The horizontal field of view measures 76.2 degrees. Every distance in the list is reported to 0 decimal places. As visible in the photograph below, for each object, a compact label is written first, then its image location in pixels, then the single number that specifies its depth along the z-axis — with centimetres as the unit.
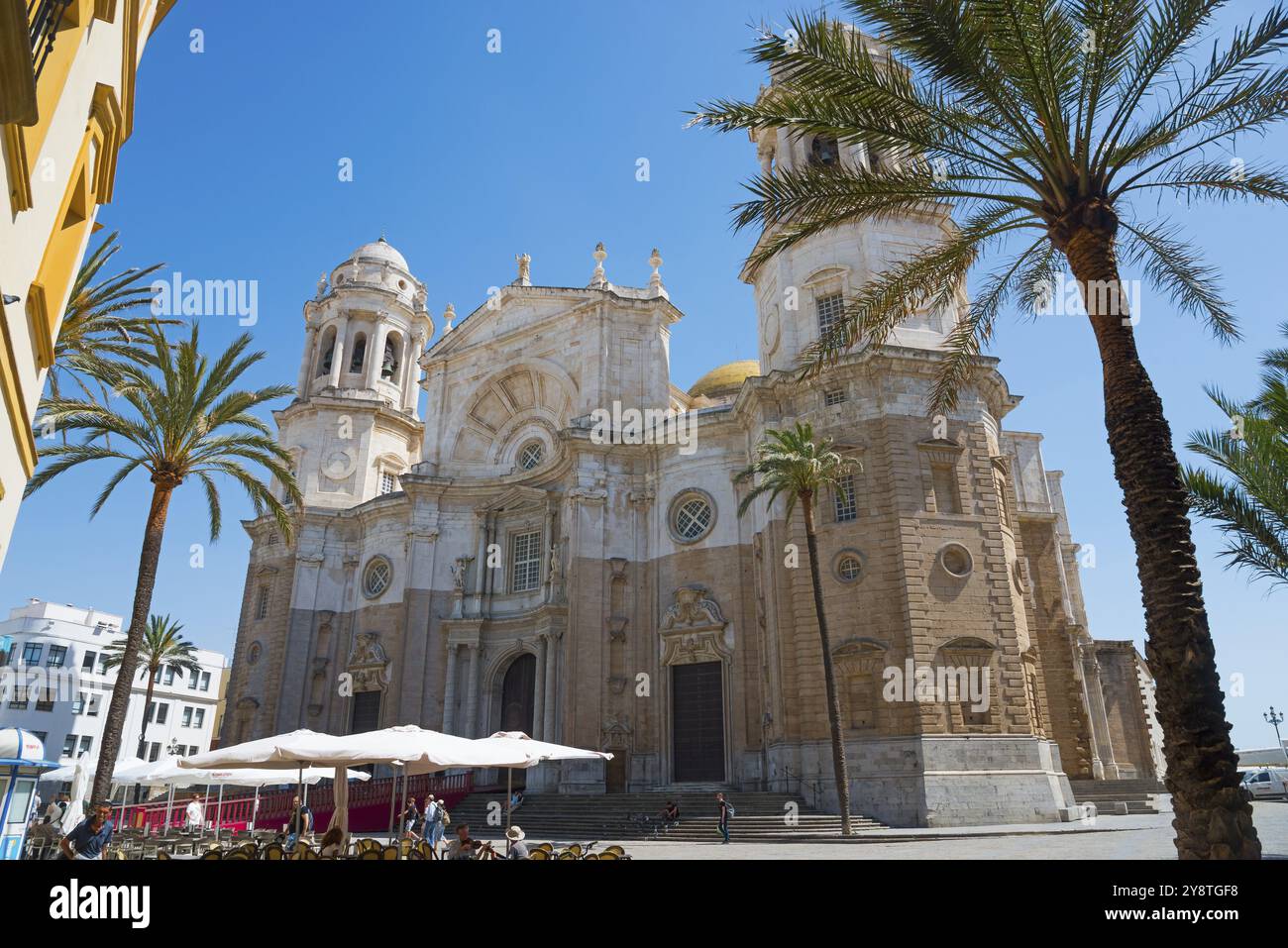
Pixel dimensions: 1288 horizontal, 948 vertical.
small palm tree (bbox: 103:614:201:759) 4250
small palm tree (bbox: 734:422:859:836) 2264
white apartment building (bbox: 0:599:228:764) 5969
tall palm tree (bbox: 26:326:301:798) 1820
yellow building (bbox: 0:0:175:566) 651
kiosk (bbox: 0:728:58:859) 1553
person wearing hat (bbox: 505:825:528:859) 1163
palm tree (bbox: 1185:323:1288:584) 1558
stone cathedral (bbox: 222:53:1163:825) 2438
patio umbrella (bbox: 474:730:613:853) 1568
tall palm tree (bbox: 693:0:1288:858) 856
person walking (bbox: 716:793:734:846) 2128
